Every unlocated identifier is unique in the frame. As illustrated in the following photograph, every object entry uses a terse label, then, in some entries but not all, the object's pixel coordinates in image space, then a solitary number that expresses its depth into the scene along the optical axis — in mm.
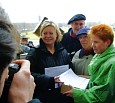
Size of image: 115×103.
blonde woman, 1951
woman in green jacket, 1727
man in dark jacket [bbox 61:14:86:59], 2686
